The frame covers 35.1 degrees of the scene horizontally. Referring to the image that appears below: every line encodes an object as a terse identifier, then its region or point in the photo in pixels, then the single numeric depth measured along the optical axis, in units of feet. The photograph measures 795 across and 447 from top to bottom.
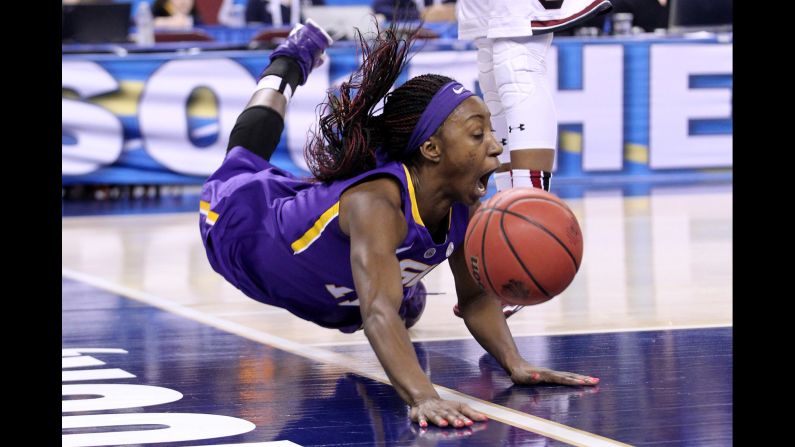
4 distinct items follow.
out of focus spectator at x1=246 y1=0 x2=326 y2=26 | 43.19
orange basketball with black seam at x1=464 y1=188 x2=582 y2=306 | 10.59
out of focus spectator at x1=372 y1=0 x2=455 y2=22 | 41.37
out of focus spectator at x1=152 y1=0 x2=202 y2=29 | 41.47
